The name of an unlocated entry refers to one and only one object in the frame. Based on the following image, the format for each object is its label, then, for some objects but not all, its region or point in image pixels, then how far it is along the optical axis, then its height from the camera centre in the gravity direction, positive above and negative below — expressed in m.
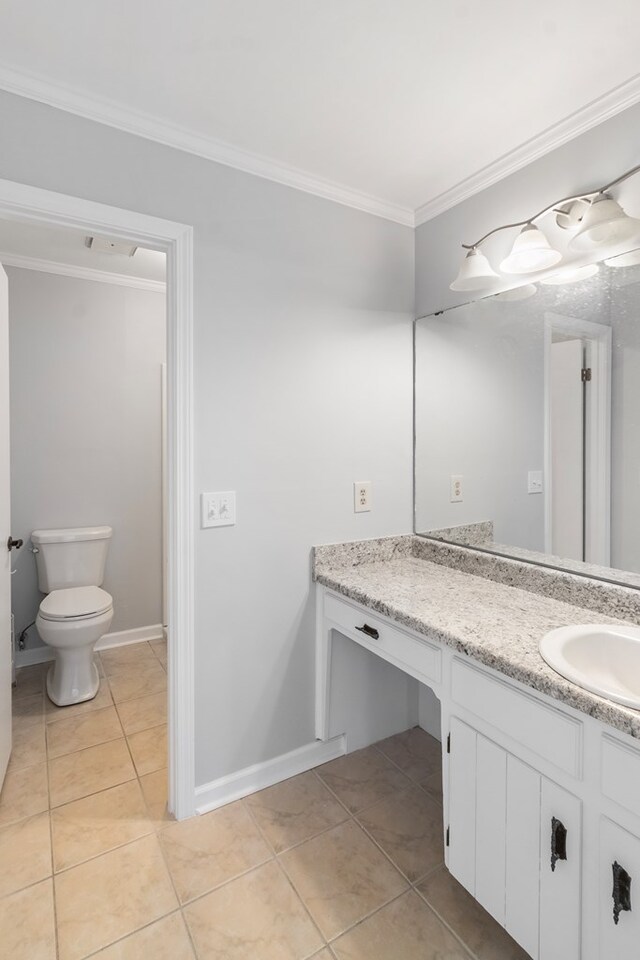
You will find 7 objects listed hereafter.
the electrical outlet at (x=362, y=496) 2.04 -0.10
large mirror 1.48 +0.18
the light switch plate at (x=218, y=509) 1.69 -0.13
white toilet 2.40 -0.68
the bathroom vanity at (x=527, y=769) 0.96 -0.66
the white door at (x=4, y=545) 1.84 -0.27
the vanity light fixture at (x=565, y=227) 1.39 +0.71
